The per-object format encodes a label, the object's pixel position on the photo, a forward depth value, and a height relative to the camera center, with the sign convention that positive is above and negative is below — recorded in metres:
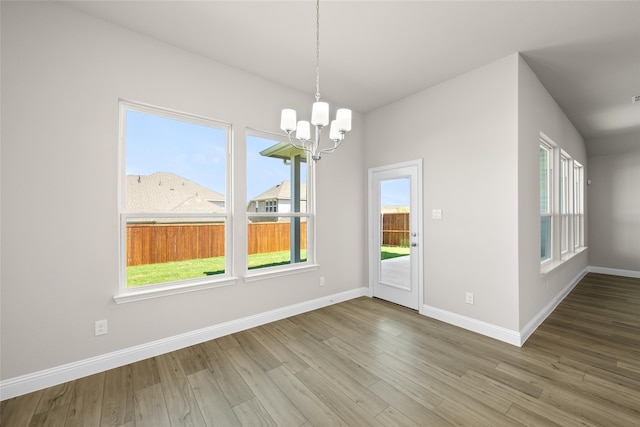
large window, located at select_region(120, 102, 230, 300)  2.51 +0.16
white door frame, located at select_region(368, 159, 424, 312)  3.57 -0.23
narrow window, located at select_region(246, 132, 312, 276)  3.28 +0.13
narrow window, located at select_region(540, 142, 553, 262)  3.85 +0.20
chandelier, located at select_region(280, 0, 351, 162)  1.87 +0.70
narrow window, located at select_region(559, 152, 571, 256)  4.54 +0.15
